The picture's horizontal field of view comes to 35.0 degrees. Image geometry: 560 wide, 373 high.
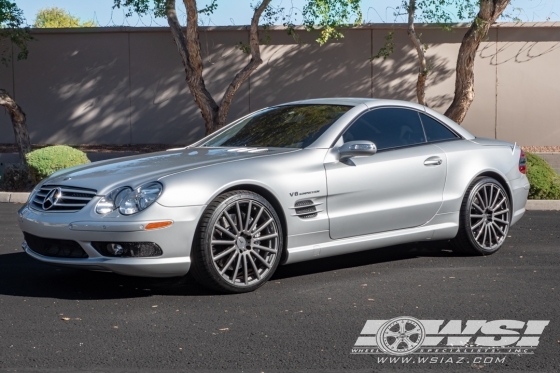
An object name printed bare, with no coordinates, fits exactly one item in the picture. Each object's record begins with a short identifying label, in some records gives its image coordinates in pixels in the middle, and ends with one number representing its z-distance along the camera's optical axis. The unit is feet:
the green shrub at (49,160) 45.83
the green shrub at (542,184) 41.52
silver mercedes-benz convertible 21.04
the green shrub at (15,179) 48.19
